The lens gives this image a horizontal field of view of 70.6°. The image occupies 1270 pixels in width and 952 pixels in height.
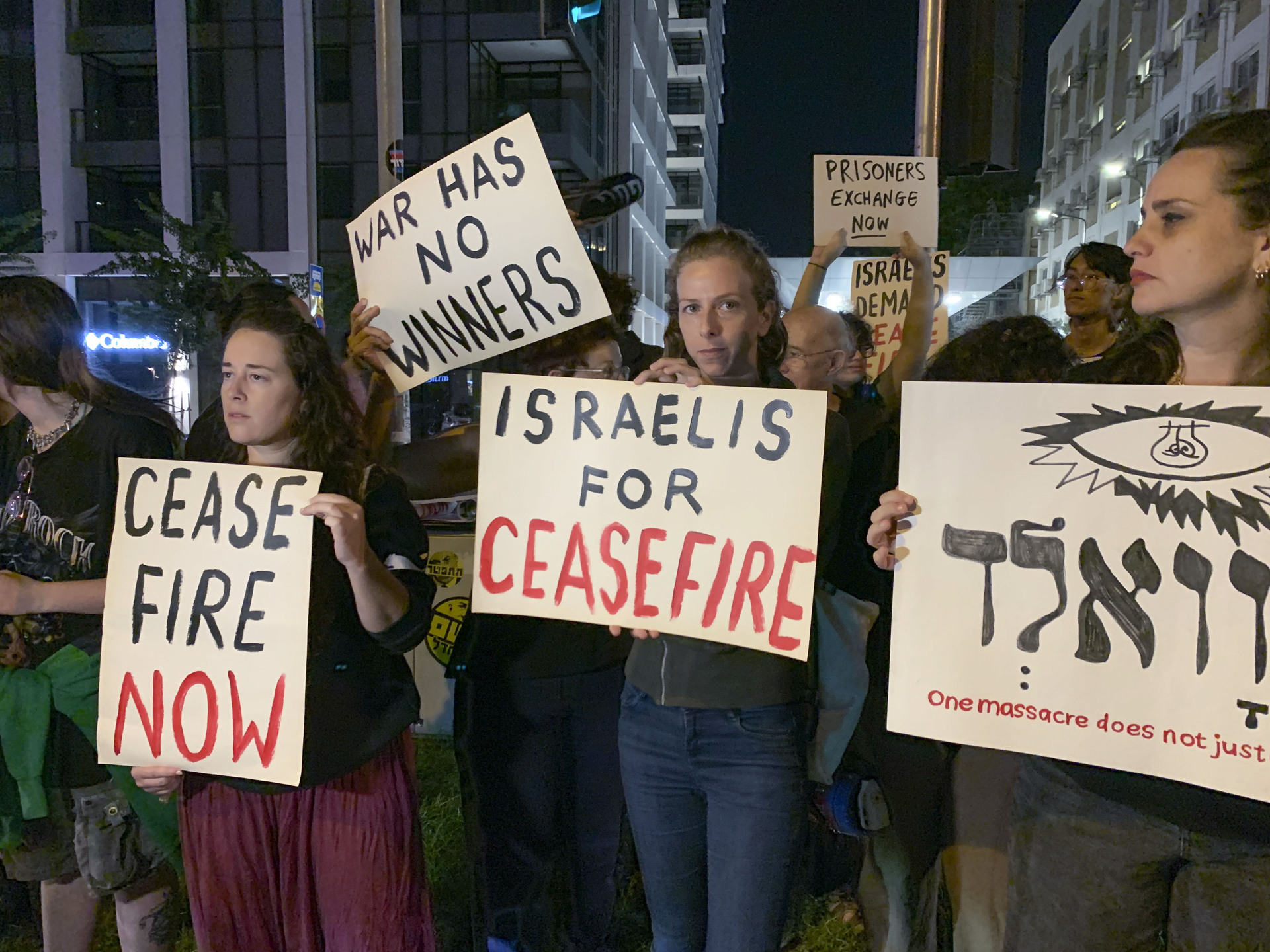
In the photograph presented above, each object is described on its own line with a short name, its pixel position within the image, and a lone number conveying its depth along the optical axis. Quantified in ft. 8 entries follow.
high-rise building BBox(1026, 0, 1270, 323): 102.17
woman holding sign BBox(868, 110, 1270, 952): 4.78
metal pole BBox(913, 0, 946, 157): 10.77
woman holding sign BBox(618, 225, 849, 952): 6.03
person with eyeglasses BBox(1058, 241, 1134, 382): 10.70
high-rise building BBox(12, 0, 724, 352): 88.89
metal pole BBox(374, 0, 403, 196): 12.84
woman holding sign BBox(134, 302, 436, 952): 6.37
